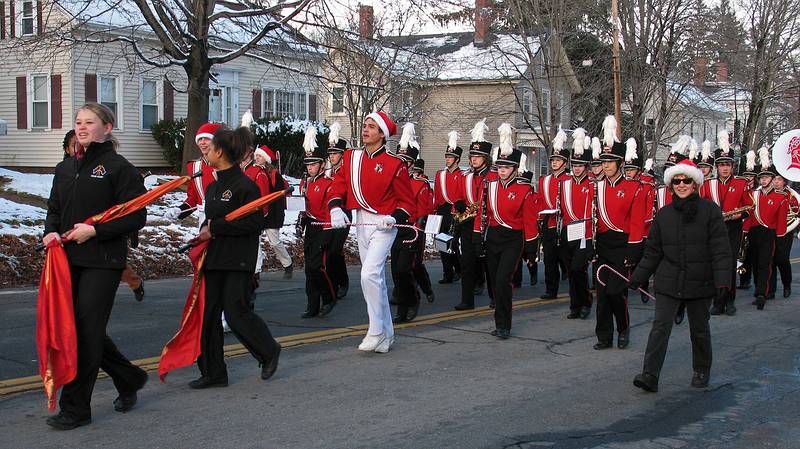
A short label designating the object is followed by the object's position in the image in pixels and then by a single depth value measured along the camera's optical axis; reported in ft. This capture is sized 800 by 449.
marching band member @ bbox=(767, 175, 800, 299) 44.47
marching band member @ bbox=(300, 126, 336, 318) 35.45
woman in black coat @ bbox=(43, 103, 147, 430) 19.02
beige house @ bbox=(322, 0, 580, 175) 89.86
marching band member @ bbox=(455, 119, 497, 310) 38.24
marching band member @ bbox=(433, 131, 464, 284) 46.44
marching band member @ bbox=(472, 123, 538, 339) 31.45
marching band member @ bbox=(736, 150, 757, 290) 45.35
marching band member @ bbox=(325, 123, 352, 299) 36.55
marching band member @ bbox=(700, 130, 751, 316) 42.68
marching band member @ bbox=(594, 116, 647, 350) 30.04
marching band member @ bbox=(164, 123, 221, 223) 27.02
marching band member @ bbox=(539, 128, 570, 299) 44.24
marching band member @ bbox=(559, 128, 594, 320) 33.05
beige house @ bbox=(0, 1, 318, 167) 96.37
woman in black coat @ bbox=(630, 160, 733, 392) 24.02
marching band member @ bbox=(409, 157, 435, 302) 40.01
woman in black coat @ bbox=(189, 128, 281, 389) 22.34
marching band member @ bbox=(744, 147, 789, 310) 43.24
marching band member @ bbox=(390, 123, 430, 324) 34.24
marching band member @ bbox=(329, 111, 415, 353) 27.35
